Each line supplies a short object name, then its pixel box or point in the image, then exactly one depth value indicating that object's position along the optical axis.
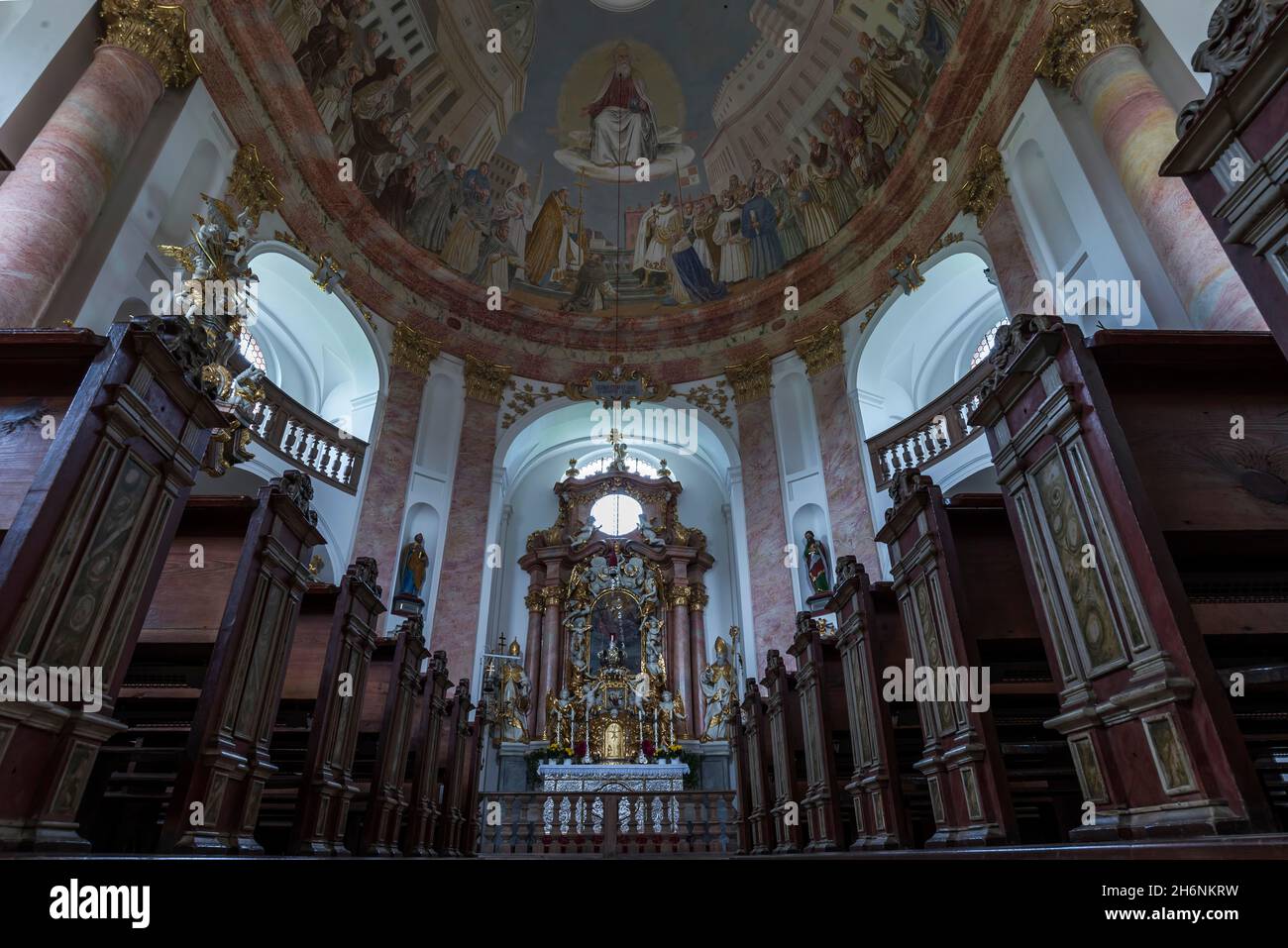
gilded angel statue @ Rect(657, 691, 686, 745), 13.73
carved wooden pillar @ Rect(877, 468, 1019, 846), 3.32
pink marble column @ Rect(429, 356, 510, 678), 12.46
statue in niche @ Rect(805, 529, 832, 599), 12.16
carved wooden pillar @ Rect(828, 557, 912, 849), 4.37
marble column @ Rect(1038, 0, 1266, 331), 6.64
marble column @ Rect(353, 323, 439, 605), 12.00
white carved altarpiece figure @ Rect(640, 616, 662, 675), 14.77
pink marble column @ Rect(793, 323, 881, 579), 12.09
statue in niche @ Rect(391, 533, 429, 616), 11.91
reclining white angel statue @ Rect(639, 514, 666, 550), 16.14
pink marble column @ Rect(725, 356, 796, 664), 12.77
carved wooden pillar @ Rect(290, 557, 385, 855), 4.40
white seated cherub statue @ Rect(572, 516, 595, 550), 16.23
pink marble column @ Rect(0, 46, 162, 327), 6.57
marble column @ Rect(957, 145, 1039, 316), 10.22
